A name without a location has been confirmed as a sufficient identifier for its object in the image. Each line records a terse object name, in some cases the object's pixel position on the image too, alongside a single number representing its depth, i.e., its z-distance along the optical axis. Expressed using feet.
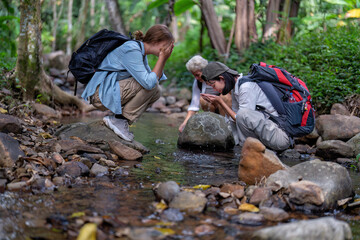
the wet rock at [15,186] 9.78
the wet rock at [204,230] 7.97
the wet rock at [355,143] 16.87
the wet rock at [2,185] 9.53
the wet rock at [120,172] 12.11
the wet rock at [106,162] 12.86
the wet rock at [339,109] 21.42
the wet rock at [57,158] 12.03
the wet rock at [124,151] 14.37
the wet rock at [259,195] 9.89
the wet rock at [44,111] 21.66
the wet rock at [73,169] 11.37
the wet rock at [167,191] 9.62
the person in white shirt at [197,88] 17.81
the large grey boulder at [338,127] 18.80
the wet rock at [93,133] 15.47
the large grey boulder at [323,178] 10.03
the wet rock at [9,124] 13.99
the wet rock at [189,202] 9.25
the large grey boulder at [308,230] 6.95
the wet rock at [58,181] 10.68
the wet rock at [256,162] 11.66
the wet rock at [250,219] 8.67
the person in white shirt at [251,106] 14.20
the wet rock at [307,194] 9.72
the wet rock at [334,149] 16.69
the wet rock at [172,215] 8.59
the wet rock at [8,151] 10.92
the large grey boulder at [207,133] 17.67
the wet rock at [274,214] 8.96
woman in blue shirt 14.79
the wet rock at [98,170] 11.84
